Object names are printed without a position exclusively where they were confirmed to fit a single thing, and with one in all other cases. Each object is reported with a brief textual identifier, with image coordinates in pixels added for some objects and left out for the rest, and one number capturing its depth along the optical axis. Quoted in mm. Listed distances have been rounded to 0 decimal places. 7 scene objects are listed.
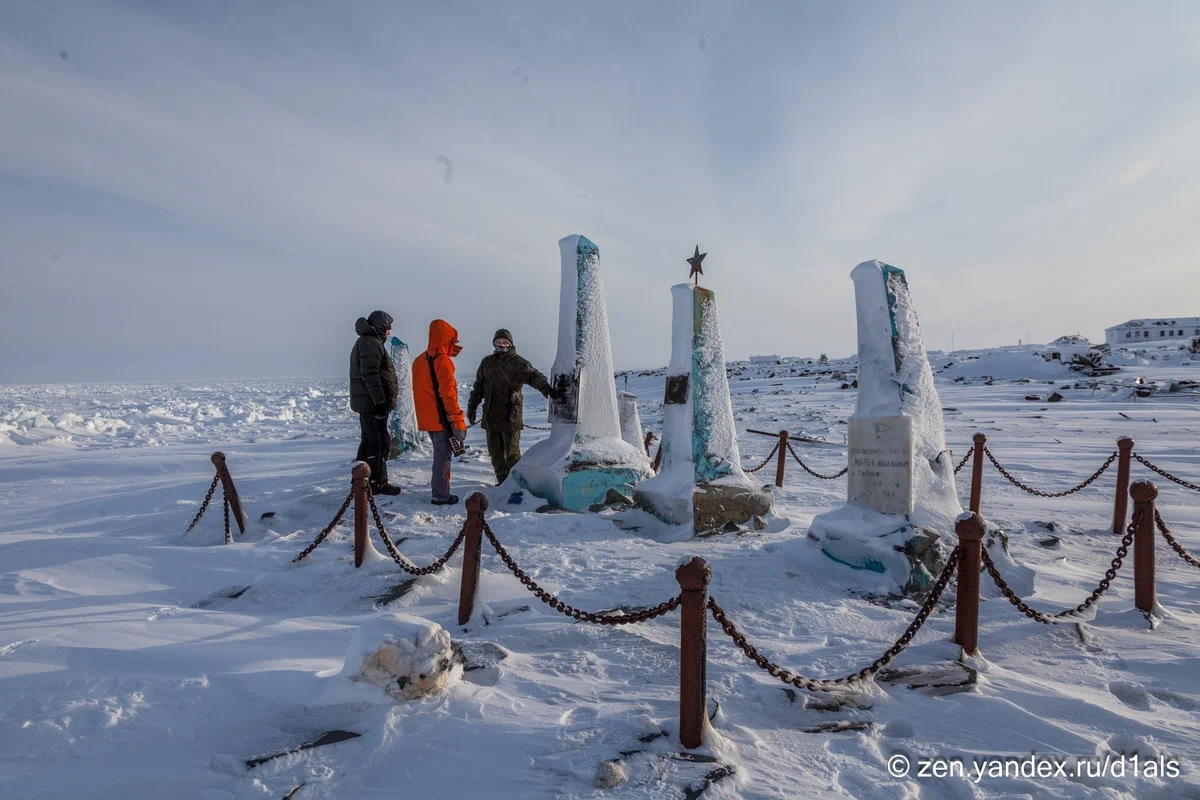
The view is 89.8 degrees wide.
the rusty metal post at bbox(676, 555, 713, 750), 2572
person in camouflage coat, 7770
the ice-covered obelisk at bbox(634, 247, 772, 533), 6324
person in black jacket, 7230
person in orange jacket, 7109
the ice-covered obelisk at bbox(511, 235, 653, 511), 7434
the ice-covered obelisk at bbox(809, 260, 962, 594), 4742
